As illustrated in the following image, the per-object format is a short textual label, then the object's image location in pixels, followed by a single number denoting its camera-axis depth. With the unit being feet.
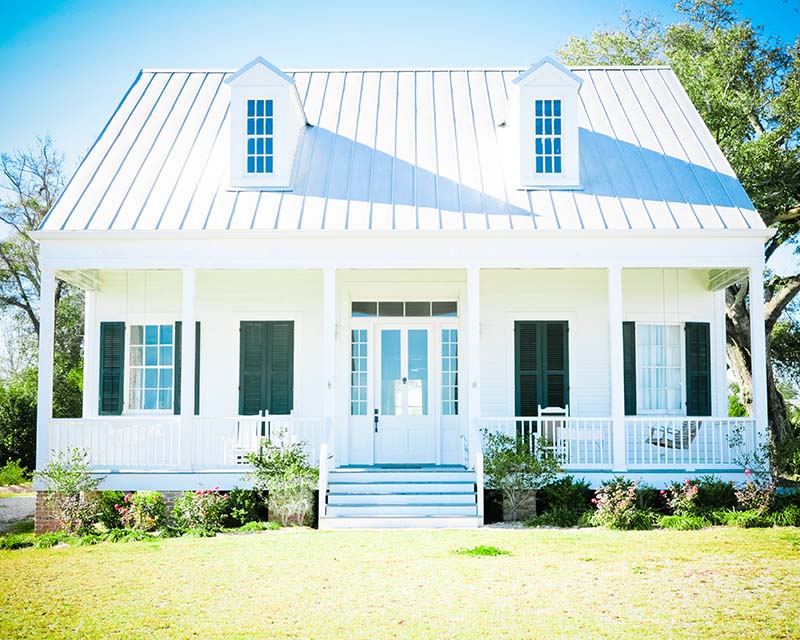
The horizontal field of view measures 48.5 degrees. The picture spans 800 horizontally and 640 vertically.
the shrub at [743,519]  41.68
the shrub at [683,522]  41.22
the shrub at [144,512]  43.14
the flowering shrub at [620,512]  41.47
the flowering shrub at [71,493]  43.16
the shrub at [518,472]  44.28
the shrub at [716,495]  44.09
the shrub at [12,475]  69.46
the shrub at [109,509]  43.66
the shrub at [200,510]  43.06
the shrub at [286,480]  43.55
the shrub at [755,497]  43.01
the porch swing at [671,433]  49.52
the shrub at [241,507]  44.11
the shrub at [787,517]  41.98
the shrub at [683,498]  43.11
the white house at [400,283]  46.88
